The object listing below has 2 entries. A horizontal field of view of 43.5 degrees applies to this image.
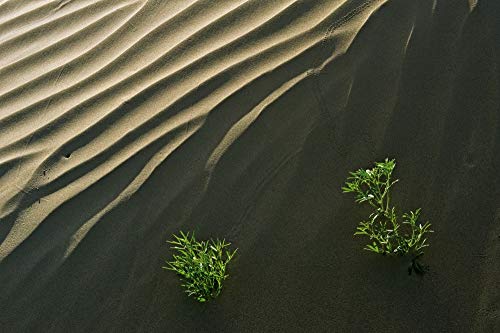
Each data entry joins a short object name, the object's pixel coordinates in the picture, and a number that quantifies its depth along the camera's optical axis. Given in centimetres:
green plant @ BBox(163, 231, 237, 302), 237
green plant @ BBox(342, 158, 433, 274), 236
